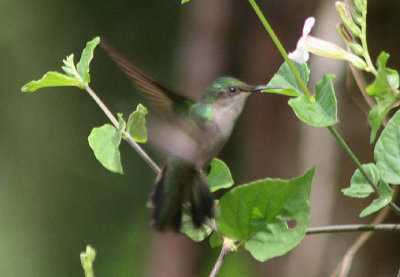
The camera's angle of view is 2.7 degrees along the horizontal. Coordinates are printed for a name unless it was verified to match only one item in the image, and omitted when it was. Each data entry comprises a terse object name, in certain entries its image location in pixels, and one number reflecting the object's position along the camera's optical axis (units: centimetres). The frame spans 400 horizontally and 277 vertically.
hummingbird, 326
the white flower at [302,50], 324
